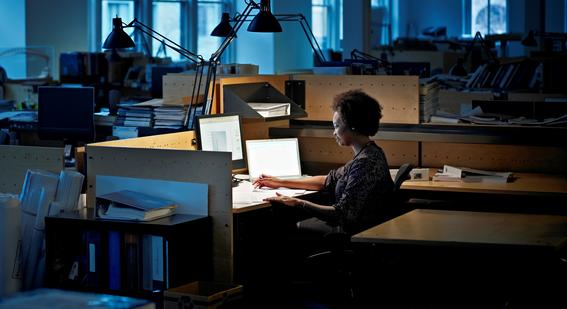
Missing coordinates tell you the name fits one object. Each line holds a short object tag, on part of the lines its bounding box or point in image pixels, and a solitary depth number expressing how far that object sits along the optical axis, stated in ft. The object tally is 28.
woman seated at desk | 14.33
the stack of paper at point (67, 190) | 13.07
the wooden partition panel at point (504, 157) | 17.38
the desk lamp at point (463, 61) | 32.58
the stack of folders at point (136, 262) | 12.38
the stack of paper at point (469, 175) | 16.61
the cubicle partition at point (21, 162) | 13.80
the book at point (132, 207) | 12.42
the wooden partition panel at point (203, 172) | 12.71
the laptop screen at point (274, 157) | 16.93
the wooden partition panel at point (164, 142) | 14.18
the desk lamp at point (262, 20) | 17.88
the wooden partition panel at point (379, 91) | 17.57
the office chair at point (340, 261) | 13.78
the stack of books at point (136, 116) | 17.66
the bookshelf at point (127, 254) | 12.34
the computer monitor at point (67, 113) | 21.45
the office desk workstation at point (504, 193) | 15.57
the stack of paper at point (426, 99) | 17.66
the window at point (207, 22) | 46.80
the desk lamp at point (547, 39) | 37.37
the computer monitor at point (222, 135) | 15.81
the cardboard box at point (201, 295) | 11.53
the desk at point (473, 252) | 12.02
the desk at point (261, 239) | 14.03
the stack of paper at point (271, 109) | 17.07
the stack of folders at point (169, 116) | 17.12
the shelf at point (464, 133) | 16.37
